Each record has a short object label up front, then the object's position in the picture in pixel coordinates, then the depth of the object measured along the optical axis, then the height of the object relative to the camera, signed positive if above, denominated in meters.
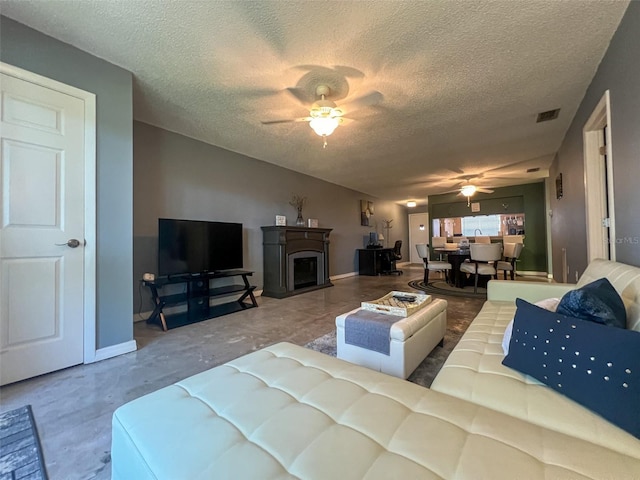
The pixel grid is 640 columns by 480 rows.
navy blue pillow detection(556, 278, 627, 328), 0.99 -0.26
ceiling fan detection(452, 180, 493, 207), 6.03 +1.20
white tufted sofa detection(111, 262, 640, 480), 0.64 -0.55
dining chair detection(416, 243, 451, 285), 5.24 -0.42
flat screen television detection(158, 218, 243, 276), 3.22 +0.00
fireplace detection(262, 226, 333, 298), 4.70 -0.30
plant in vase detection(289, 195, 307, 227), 5.45 +0.85
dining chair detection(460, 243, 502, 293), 4.48 -0.27
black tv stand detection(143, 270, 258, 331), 3.04 -0.67
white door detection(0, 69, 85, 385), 1.85 +0.15
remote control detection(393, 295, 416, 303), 2.31 -0.50
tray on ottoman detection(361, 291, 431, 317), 1.99 -0.50
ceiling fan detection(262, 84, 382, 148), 2.48 +1.26
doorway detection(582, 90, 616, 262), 2.64 +0.52
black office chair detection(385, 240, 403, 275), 7.80 -0.46
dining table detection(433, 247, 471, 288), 5.07 -0.40
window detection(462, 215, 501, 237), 7.79 +0.49
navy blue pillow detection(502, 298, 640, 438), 0.78 -0.42
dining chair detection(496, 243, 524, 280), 5.03 -0.31
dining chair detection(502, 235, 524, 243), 6.18 +0.04
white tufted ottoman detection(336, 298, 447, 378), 1.71 -0.73
